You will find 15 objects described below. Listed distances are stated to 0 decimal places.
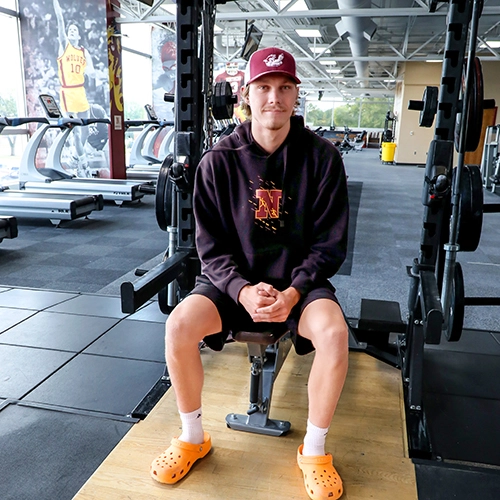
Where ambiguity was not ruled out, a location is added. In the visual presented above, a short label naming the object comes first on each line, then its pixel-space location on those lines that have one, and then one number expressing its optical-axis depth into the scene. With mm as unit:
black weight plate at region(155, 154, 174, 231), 2362
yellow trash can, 14122
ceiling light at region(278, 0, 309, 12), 7697
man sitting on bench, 1472
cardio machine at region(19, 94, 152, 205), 6051
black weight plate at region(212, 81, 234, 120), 2377
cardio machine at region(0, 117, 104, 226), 5188
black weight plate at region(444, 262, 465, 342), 2014
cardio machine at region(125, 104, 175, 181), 8453
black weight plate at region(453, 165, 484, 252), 1942
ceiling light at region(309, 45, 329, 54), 11562
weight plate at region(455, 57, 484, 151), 1875
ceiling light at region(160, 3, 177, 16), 9164
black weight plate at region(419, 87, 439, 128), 1942
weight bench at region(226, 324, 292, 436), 1667
